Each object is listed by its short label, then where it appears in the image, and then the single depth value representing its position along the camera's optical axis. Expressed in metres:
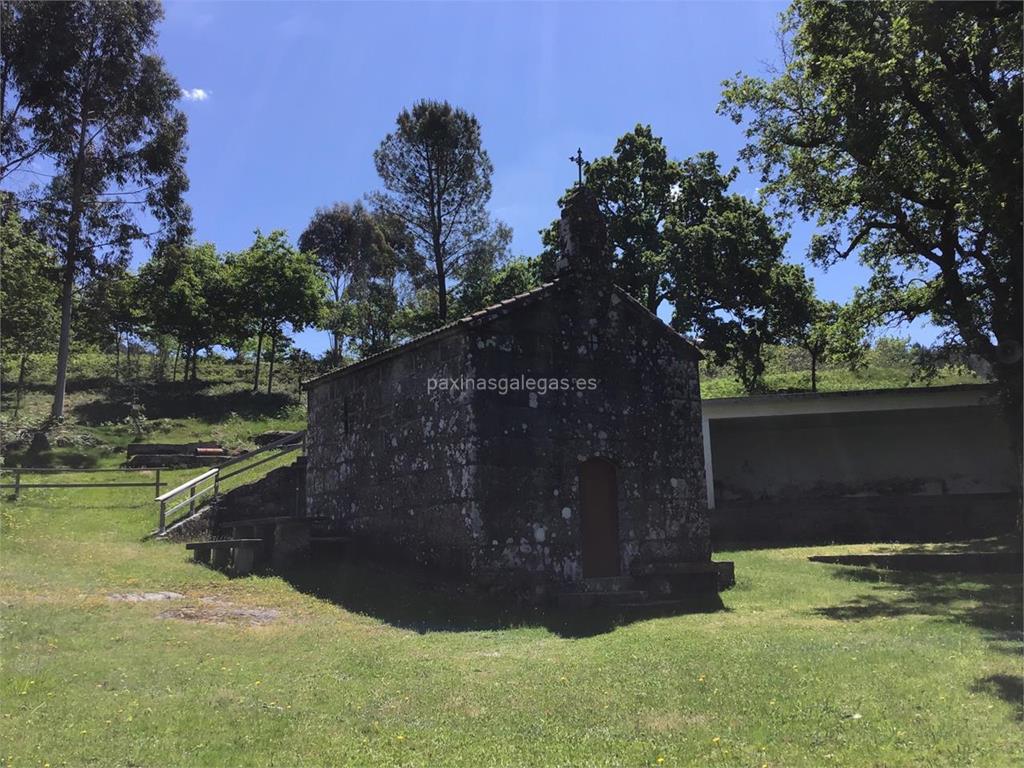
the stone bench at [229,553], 14.17
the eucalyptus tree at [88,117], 27.61
